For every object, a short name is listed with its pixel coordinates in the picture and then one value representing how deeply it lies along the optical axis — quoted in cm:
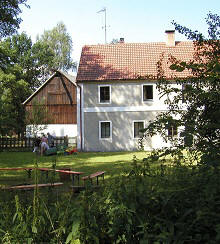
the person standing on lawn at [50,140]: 2719
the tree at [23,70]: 4825
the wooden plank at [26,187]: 777
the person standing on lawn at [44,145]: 2348
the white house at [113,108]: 2494
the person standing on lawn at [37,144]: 2468
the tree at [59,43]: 6019
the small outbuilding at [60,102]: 3712
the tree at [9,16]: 1758
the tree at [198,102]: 331
